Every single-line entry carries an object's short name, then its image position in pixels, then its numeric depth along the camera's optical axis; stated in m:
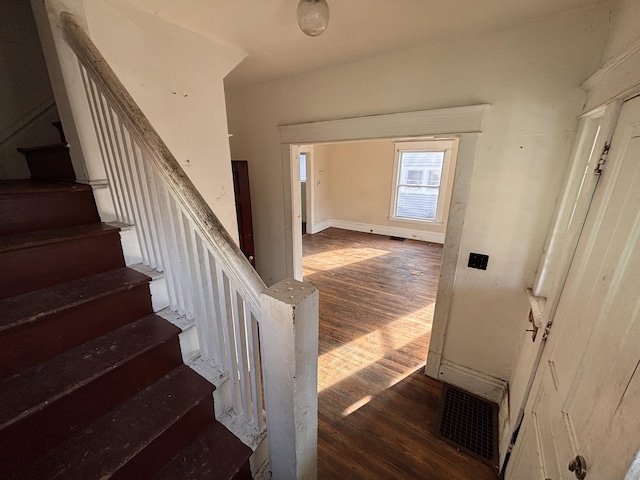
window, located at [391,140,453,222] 5.10
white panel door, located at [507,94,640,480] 0.58
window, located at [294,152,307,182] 5.74
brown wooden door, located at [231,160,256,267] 2.52
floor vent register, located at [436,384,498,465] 1.63
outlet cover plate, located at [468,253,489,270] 1.74
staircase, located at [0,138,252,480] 0.77
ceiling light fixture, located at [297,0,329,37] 1.02
